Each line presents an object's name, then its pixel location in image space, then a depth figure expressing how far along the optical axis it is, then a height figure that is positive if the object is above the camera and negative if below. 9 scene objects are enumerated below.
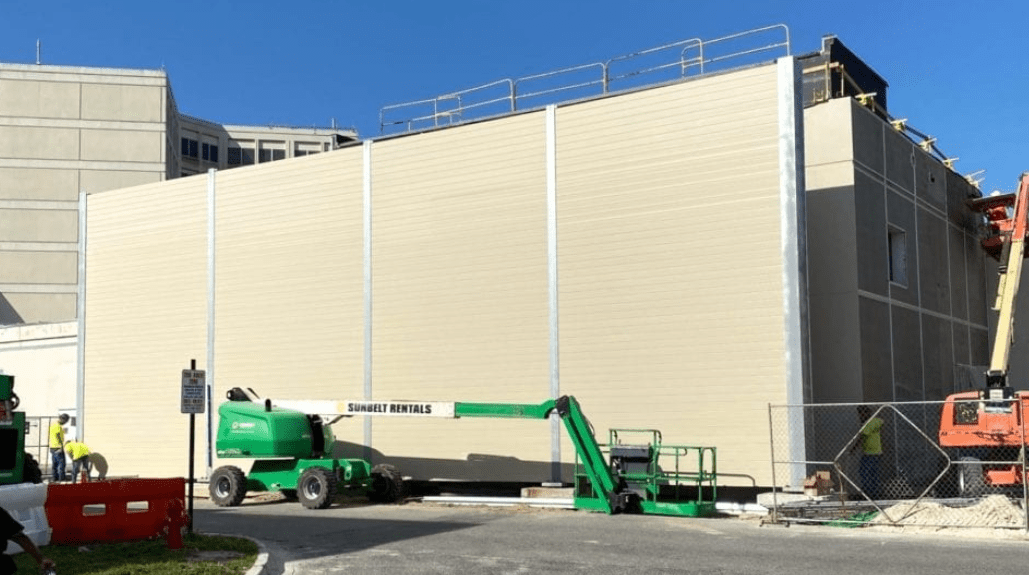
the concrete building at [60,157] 58.91 +13.52
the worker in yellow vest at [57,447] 25.92 -1.68
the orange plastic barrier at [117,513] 12.63 -1.69
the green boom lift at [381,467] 18.02 -1.60
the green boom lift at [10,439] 11.95 -0.68
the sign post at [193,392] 14.75 -0.18
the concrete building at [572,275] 19.58 +2.29
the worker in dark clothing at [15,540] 6.79 -1.13
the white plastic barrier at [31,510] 11.55 -1.49
